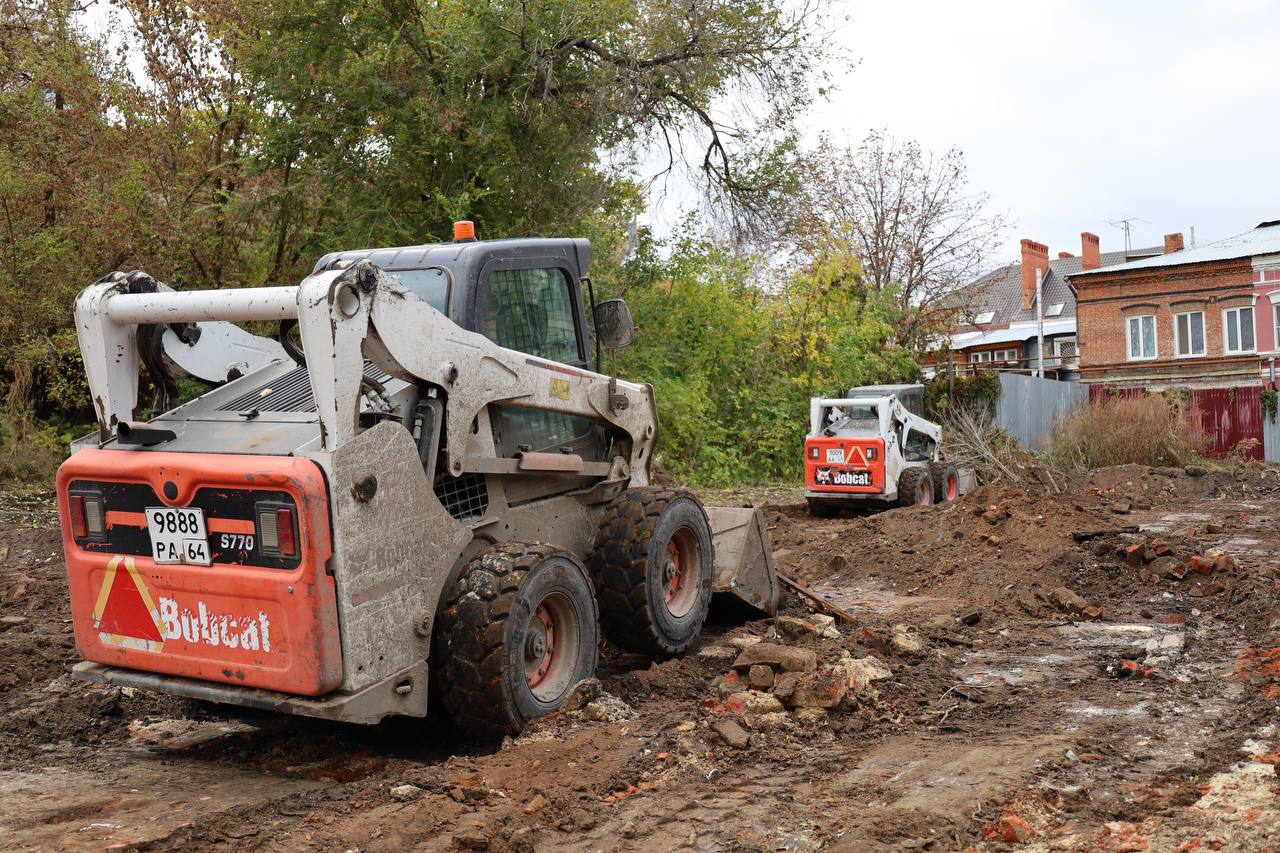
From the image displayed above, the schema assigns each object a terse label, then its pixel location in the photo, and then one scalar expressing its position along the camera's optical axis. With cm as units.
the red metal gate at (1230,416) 2884
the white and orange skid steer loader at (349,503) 465
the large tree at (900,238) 3544
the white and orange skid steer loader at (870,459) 1767
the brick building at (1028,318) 4919
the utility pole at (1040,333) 4101
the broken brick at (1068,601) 931
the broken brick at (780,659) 614
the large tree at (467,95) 1534
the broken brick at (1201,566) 998
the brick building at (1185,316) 3500
